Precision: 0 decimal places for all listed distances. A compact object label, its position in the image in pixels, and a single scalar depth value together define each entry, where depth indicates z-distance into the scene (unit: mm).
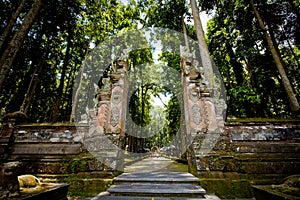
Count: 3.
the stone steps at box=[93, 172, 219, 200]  3480
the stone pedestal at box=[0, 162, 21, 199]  2379
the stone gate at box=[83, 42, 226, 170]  4750
